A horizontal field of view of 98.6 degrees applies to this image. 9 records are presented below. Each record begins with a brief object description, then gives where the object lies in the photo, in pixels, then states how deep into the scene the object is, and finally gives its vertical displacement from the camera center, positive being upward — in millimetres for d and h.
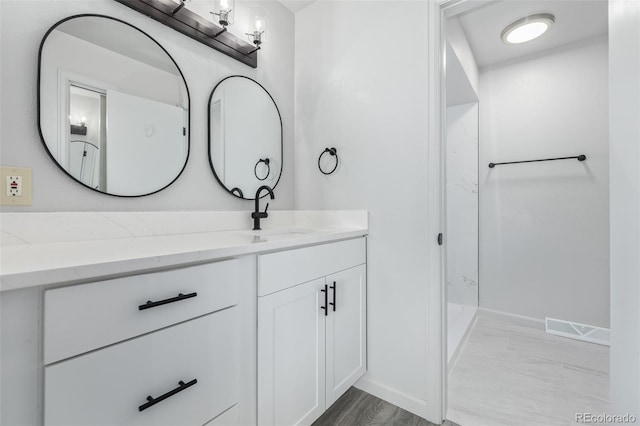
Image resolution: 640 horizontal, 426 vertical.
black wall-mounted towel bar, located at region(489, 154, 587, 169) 2283 +481
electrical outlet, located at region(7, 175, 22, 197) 903 +90
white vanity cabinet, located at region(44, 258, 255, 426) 598 -348
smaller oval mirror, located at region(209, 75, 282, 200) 1507 +463
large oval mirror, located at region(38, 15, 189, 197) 1000 +439
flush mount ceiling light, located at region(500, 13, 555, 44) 2045 +1439
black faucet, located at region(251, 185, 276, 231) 1586 -3
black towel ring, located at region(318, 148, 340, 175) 1726 +381
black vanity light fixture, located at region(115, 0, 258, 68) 1224 +934
